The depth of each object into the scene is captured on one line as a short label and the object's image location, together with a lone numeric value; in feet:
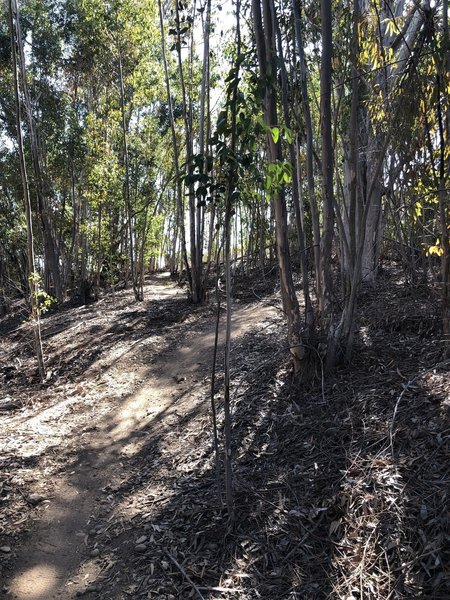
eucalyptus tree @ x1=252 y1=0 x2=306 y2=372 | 9.66
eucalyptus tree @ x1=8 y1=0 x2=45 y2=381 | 22.35
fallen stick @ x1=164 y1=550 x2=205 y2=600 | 9.55
